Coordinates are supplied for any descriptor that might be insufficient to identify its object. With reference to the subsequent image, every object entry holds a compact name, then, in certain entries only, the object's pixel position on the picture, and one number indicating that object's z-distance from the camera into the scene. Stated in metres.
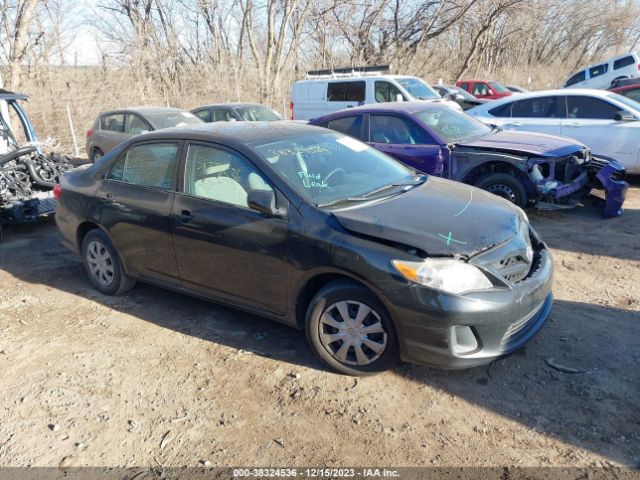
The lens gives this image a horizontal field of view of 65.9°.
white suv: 19.58
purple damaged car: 6.43
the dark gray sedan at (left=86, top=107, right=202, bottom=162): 10.37
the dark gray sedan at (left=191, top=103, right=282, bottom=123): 12.03
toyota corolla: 2.98
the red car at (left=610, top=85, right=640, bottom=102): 11.15
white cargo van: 12.62
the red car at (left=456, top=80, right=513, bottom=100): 20.69
